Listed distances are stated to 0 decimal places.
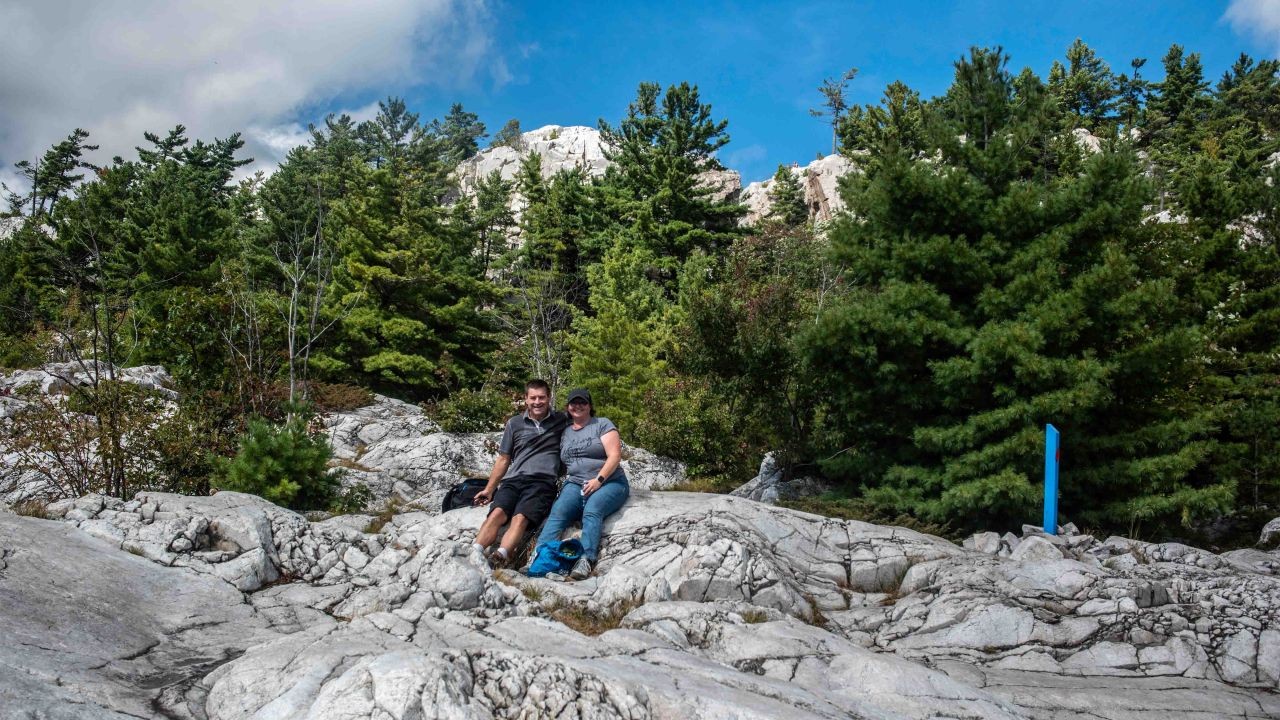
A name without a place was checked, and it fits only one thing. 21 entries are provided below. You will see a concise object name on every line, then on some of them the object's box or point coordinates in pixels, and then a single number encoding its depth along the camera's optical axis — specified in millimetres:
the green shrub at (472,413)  15789
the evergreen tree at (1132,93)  51438
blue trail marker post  9461
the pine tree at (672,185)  32438
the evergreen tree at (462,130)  78750
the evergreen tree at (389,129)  58938
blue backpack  6516
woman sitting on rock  7047
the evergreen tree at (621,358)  18828
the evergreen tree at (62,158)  43406
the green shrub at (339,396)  18609
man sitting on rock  6887
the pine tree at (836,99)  64688
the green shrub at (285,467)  8852
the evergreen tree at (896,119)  35781
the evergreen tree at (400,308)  24844
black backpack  7902
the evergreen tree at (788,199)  46719
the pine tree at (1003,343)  10211
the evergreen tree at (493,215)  41625
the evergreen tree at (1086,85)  50469
